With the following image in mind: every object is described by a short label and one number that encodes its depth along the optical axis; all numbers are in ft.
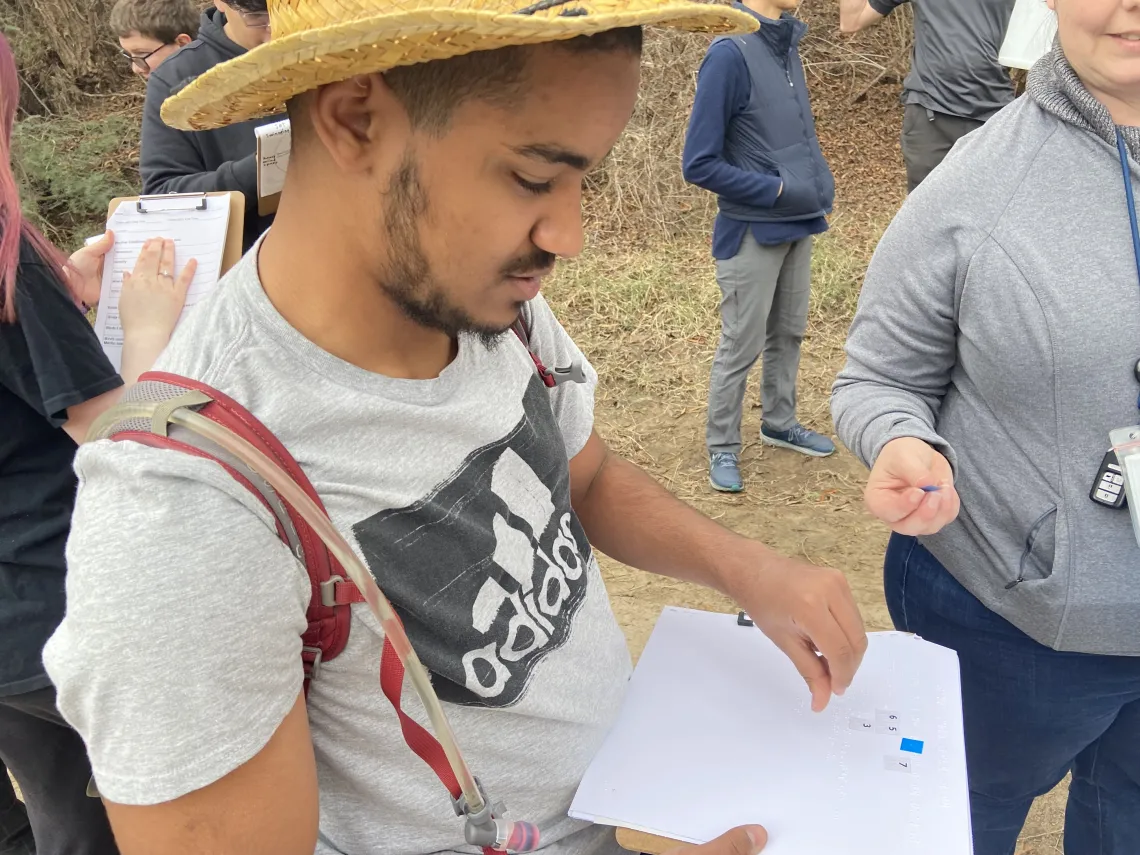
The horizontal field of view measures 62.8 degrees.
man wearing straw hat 2.97
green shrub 25.18
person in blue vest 12.87
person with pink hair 5.86
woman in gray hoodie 5.05
